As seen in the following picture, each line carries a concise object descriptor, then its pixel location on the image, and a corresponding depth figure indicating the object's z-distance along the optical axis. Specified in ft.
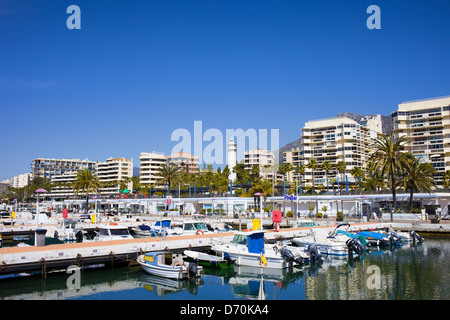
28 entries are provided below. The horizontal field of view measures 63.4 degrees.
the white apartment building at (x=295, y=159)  495.00
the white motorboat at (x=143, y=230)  175.27
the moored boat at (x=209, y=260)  99.30
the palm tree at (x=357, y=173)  383.63
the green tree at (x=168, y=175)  327.88
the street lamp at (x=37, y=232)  92.38
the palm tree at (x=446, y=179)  296.42
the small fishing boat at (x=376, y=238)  145.59
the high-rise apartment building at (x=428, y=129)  353.31
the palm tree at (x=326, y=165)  374.02
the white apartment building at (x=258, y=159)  607.37
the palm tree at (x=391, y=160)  205.77
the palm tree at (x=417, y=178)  213.25
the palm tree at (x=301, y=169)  410.31
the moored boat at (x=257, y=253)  96.63
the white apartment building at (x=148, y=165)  605.31
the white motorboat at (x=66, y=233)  146.20
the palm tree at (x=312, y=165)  397.19
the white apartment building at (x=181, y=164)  650.30
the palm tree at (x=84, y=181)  299.38
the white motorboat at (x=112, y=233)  121.80
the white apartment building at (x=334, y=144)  422.41
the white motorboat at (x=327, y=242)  121.70
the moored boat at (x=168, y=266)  83.35
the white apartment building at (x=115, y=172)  631.48
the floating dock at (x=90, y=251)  80.53
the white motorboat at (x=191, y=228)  143.11
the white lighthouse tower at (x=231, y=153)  553.76
